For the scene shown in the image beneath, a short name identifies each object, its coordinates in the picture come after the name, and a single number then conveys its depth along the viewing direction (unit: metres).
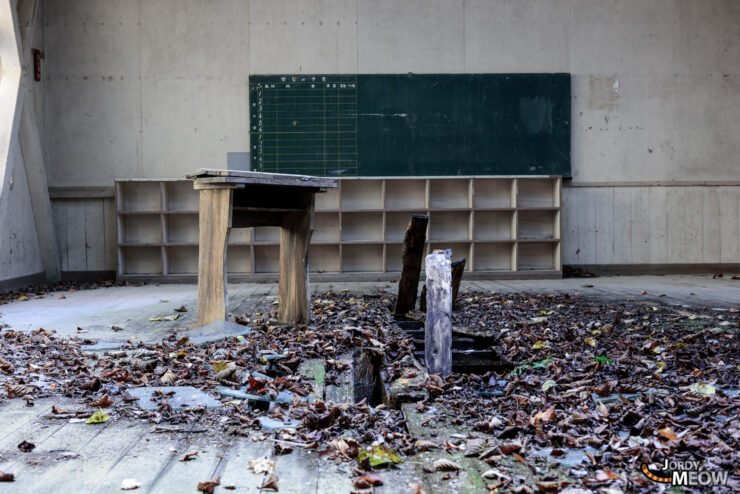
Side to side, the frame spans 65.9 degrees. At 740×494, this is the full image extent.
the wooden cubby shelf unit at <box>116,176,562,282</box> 6.80
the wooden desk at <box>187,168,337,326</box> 3.24
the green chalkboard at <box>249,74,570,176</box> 6.97
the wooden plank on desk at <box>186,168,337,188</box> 3.14
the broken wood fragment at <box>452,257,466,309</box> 4.38
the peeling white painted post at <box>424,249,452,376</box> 2.51
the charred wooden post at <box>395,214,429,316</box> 4.26
